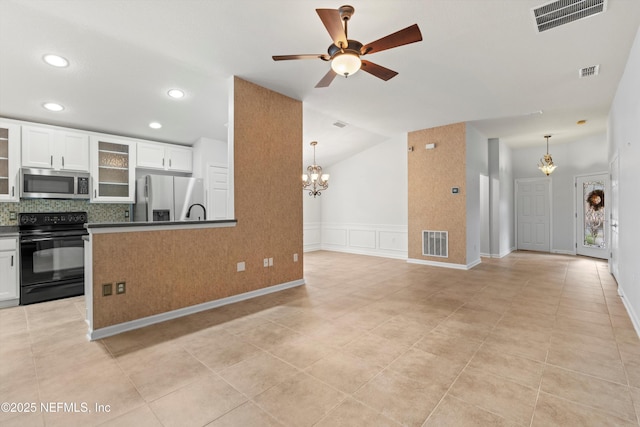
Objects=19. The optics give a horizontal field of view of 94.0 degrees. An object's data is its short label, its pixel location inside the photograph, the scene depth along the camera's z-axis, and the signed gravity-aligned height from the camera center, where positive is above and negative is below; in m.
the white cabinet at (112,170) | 4.64 +0.74
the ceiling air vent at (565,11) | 2.49 +1.75
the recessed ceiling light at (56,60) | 3.06 +1.63
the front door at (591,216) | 7.20 -0.07
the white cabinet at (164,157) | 5.12 +1.06
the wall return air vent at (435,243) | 6.09 -0.61
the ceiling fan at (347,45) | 2.17 +1.33
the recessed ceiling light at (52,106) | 3.87 +1.45
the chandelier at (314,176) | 6.92 +0.99
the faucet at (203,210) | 5.18 +0.09
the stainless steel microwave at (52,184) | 4.07 +0.46
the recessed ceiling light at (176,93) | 3.97 +1.65
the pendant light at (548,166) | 7.27 +1.16
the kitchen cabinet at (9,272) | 3.65 -0.69
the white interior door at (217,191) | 5.49 +0.46
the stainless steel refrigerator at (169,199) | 4.82 +0.28
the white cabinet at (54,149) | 4.09 +0.97
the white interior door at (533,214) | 8.26 -0.01
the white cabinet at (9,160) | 3.93 +0.74
